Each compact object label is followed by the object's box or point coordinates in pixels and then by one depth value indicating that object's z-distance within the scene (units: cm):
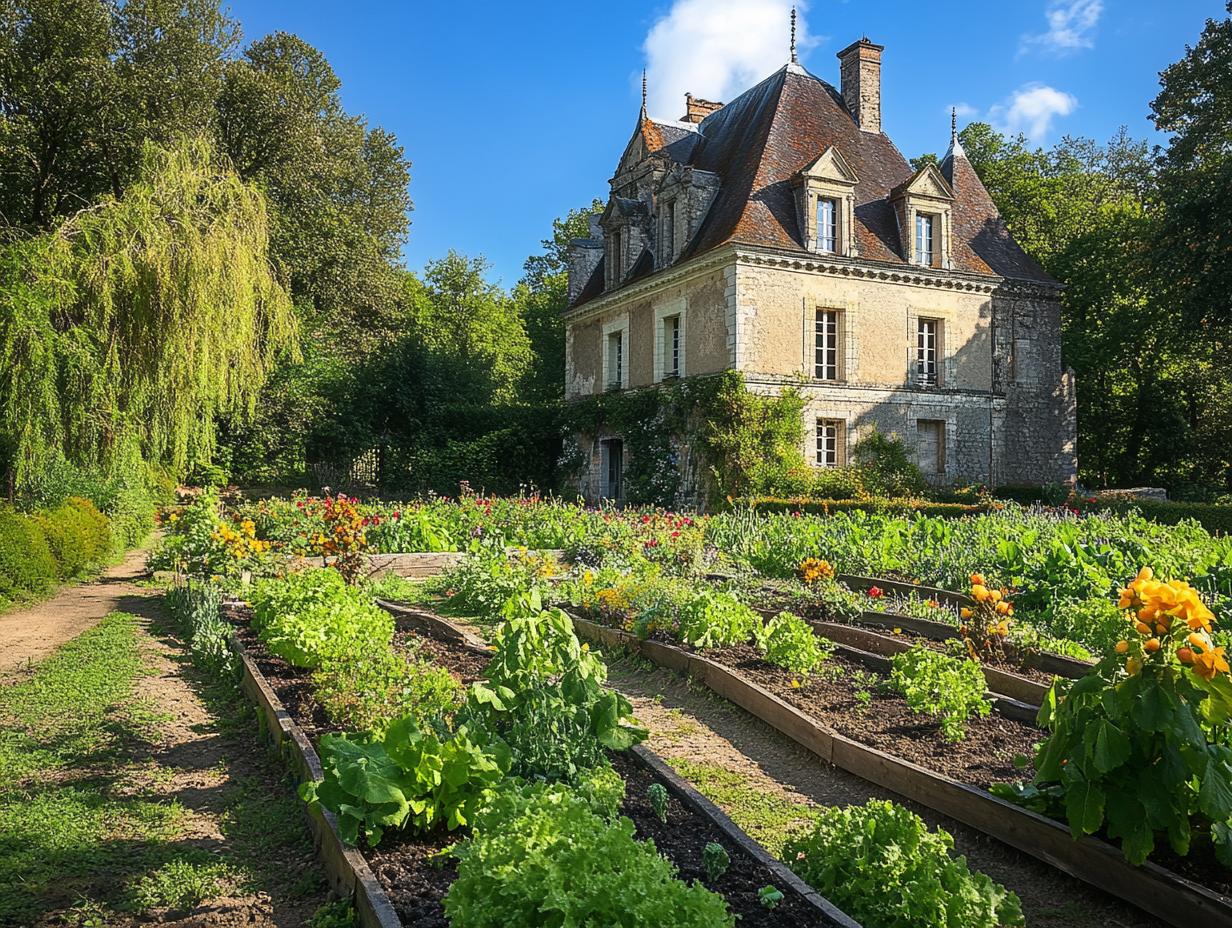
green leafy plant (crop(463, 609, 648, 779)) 367
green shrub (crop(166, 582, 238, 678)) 645
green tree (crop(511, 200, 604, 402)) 3284
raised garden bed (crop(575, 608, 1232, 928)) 288
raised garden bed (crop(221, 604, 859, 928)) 272
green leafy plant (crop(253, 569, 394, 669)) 546
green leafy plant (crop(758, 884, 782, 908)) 272
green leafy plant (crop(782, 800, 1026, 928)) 262
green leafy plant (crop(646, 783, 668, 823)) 333
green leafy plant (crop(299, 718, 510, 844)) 309
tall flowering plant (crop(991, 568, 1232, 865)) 287
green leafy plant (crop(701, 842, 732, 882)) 276
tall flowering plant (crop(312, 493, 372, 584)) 870
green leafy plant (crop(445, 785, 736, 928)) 216
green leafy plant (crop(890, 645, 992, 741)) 458
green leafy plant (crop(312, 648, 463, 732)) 427
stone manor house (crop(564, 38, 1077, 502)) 1947
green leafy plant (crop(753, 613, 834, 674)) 578
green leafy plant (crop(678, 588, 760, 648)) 638
